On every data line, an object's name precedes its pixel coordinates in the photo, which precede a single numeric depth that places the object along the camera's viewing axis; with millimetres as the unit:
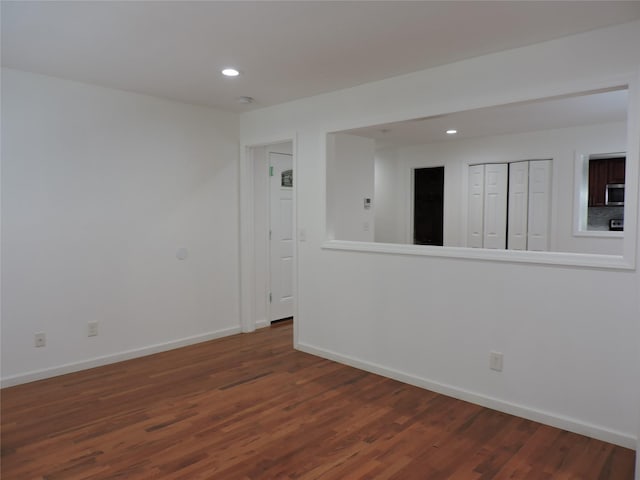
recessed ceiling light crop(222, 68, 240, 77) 3309
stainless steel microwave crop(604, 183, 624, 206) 5641
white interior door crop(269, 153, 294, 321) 5316
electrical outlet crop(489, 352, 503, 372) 3021
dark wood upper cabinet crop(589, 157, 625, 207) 5551
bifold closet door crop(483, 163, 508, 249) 5977
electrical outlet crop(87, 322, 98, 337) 3820
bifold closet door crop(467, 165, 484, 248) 6207
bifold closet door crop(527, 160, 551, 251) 5480
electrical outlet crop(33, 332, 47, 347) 3532
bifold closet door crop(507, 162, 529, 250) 5730
